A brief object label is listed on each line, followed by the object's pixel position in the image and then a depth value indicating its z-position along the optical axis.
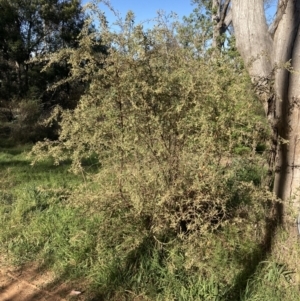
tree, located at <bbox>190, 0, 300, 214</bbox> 3.12
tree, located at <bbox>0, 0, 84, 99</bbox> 16.69
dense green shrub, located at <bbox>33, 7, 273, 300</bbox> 3.26
